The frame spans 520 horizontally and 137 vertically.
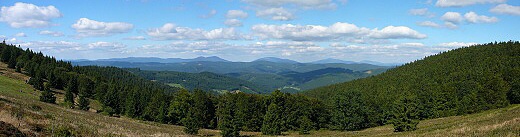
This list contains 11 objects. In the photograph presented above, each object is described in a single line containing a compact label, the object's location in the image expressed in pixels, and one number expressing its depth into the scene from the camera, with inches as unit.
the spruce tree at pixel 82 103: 3193.2
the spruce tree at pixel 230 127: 2305.6
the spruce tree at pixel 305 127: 2908.5
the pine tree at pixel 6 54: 5689.0
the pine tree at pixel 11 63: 5111.7
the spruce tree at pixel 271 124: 2780.5
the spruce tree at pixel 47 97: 3007.9
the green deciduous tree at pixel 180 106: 3860.7
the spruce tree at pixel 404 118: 1884.8
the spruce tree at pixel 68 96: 3428.2
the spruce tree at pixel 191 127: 2394.2
